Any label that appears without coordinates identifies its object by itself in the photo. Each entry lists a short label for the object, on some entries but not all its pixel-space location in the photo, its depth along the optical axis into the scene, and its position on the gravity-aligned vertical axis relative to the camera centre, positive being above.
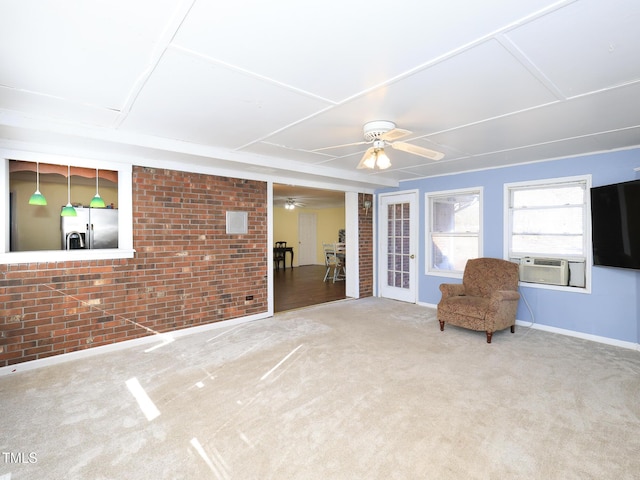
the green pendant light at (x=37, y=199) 3.17 +0.43
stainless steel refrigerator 4.35 +0.19
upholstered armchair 3.70 -0.74
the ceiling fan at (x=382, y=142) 2.68 +0.85
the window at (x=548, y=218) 3.96 +0.26
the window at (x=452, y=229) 4.93 +0.17
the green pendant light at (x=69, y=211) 3.46 +0.33
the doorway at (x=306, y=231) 7.43 +0.33
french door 5.62 -0.10
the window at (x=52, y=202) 3.04 +0.58
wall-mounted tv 3.12 +0.14
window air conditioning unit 3.99 -0.40
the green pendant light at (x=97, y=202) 3.79 +0.46
